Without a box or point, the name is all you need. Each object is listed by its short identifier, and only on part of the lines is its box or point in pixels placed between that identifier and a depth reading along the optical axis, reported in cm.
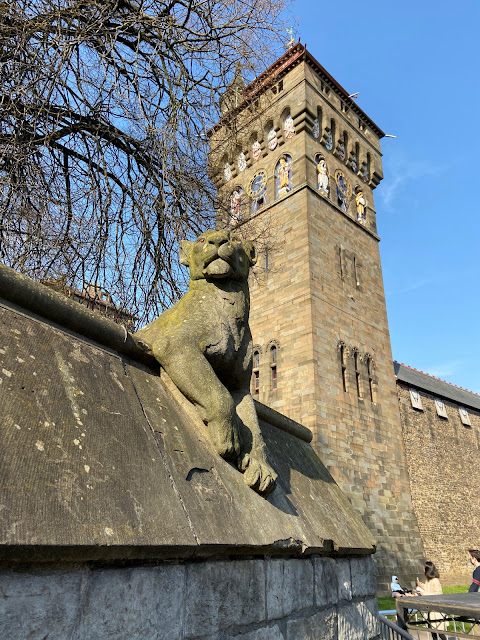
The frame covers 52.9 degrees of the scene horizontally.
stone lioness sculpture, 191
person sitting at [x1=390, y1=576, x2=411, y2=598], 1066
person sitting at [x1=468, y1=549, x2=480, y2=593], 557
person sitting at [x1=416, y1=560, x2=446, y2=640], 631
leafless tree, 449
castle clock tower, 1416
